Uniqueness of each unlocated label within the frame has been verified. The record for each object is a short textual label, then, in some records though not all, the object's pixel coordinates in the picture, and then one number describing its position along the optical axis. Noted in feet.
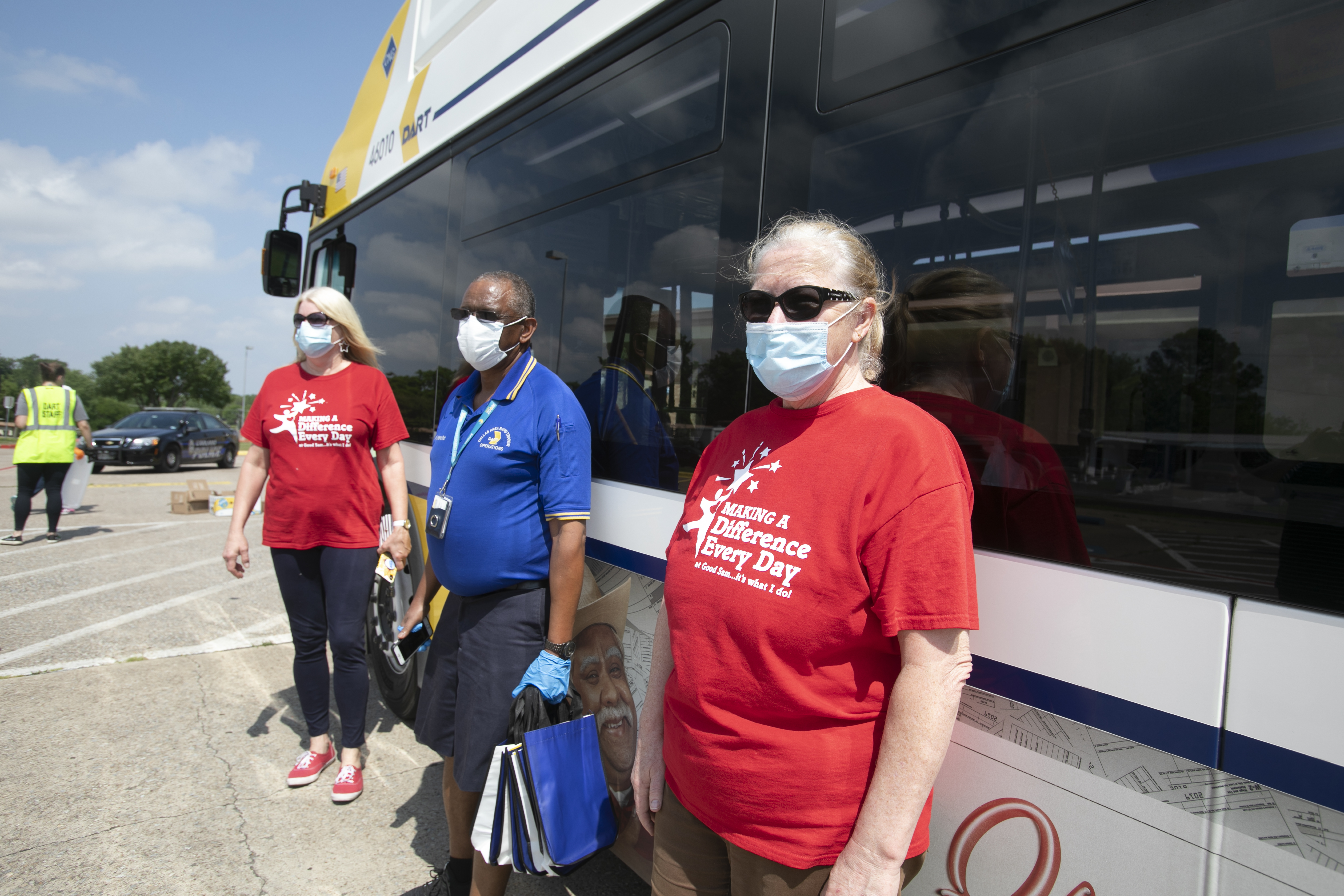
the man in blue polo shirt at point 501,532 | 6.85
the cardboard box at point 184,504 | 35.60
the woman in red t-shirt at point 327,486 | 9.86
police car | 56.18
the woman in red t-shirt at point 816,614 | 3.64
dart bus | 3.50
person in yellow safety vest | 25.89
